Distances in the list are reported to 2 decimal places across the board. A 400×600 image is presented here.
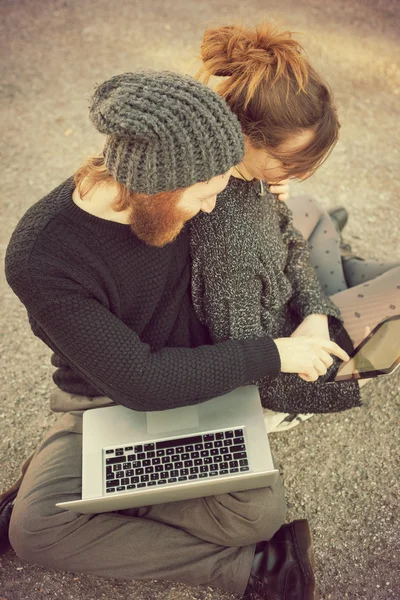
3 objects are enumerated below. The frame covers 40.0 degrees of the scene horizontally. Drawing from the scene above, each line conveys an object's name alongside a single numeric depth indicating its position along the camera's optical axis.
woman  1.28
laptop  1.39
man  1.02
